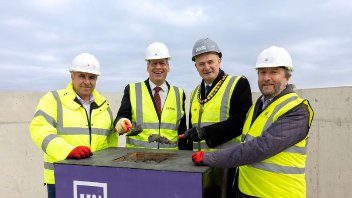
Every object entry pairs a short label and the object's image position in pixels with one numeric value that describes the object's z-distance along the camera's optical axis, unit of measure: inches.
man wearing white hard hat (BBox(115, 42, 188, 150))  113.0
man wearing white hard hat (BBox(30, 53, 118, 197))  93.3
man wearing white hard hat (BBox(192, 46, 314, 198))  75.1
